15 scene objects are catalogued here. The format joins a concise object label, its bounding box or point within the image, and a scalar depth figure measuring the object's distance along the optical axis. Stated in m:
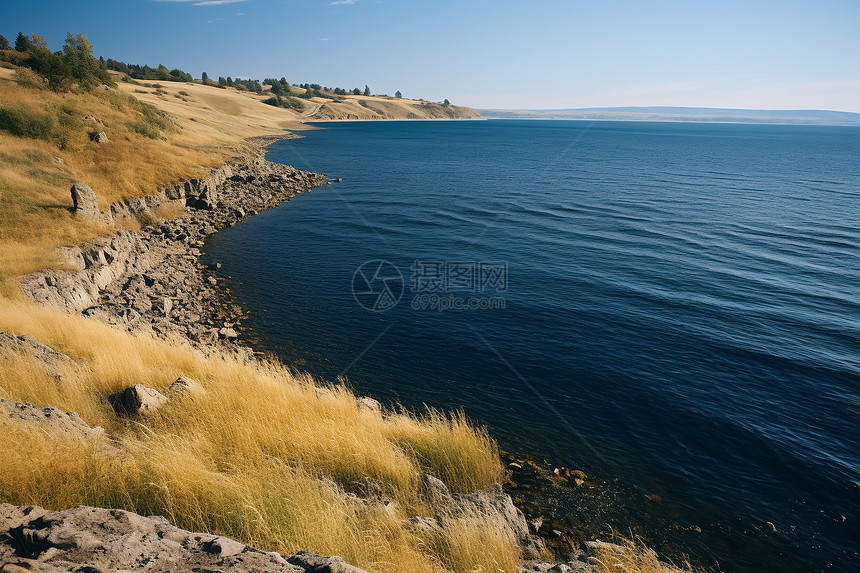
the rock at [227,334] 18.41
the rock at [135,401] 8.55
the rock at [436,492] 8.23
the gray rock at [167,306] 19.75
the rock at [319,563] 4.43
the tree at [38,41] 42.50
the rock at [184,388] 9.30
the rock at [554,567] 7.11
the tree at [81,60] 43.19
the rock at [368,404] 12.13
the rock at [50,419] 6.61
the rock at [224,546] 4.47
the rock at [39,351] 9.43
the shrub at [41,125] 31.17
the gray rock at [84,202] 23.09
